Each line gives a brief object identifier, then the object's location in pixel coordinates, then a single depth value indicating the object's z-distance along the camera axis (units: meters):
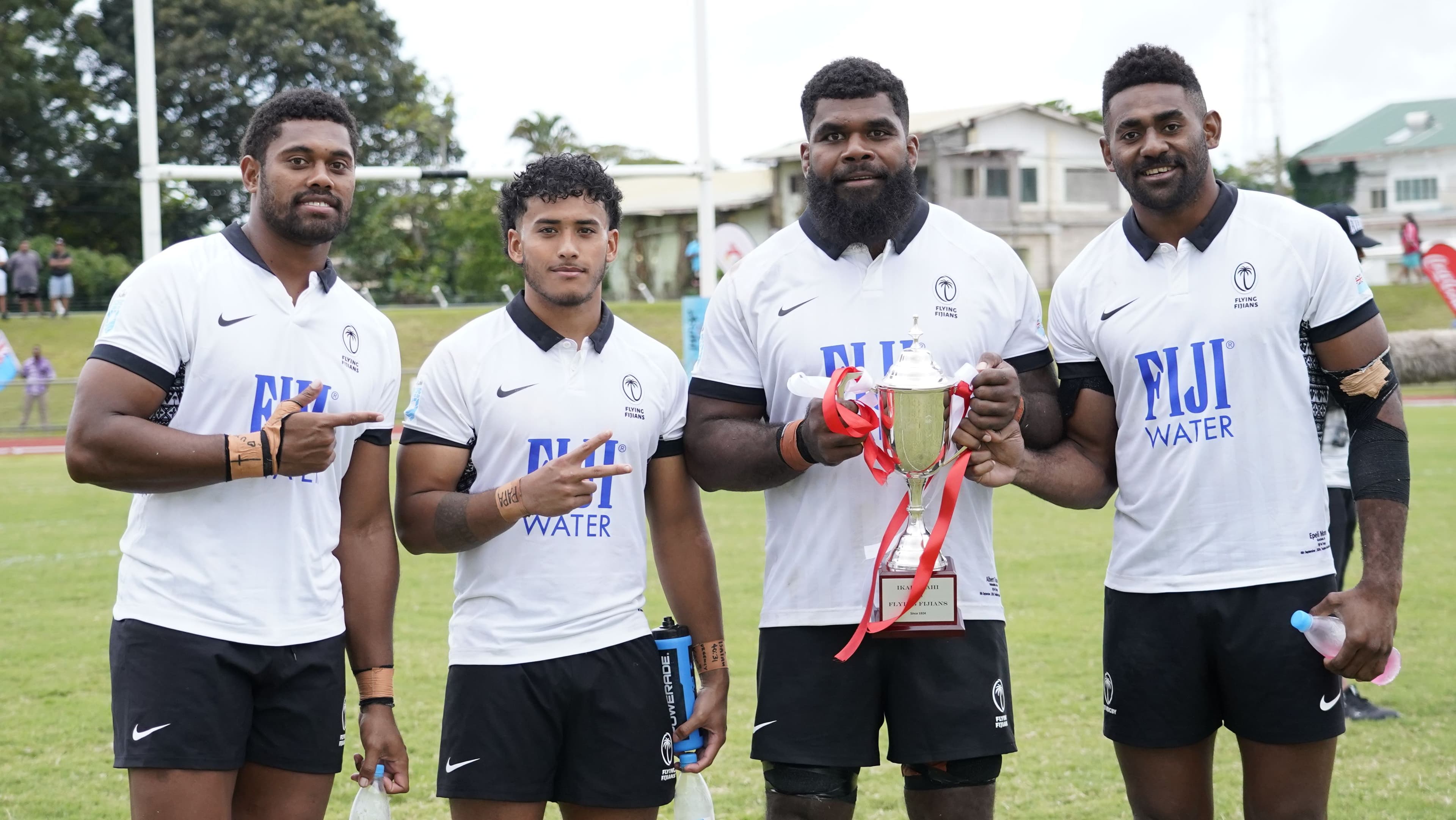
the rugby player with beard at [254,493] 3.34
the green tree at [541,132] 46.34
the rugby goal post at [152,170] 13.52
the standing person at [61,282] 31.16
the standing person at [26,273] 30.77
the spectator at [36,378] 21.54
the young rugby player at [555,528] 3.53
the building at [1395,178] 53.06
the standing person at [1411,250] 36.47
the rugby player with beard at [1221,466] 3.65
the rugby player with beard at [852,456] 3.68
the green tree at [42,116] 36.38
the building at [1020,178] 45.03
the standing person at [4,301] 29.06
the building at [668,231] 46.84
